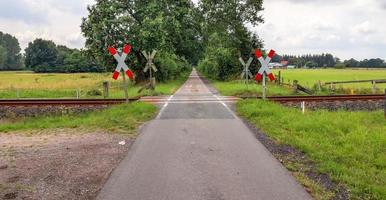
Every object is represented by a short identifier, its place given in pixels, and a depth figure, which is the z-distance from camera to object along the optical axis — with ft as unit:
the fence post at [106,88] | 88.69
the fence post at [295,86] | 99.78
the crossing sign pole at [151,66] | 92.32
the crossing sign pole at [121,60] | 55.63
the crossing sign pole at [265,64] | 59.93
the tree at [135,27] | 125.29
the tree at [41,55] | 421.59
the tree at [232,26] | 159.12
